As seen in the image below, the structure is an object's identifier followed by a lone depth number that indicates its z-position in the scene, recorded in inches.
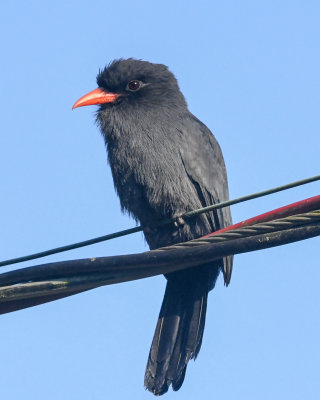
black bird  449.4
